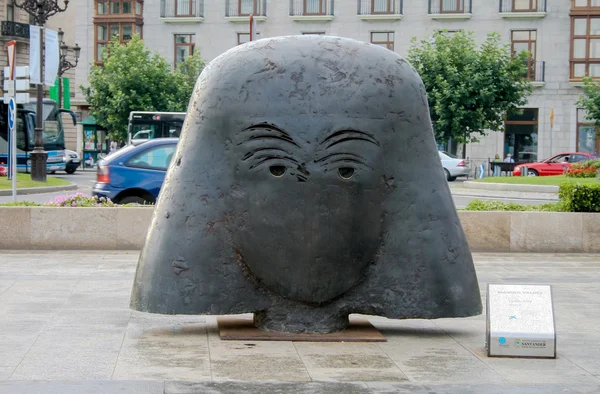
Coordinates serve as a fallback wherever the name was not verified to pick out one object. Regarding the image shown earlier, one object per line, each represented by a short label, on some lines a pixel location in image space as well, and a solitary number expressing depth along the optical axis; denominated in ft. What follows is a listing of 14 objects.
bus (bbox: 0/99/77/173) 129.08
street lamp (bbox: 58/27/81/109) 144.59
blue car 55.88
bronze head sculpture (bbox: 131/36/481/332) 25.18
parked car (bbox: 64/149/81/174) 146.51
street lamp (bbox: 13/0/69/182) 101.69
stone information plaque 24.64
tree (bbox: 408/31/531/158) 145.69
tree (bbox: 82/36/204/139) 162.61
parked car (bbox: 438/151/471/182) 136.67
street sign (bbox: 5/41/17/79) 60.90
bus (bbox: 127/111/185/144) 120.47
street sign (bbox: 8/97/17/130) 64.02
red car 135.64
